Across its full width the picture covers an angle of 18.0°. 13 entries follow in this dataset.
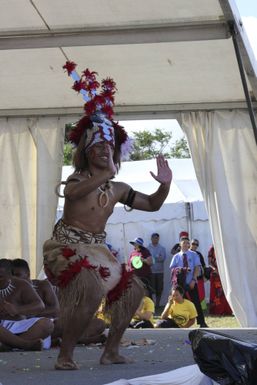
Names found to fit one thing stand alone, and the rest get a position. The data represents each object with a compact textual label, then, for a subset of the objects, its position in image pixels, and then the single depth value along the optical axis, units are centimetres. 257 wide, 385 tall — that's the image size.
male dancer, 536
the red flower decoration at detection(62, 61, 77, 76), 595
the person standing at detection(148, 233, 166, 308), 1673
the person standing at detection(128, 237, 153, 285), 1572
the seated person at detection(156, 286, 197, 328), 1097
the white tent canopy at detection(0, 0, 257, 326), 789
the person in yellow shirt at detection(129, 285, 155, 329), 1098
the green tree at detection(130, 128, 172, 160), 4991
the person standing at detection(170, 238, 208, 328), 1302
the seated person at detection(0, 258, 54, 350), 715
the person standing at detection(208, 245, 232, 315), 1560
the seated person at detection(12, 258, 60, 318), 798
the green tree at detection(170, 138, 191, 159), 5001
